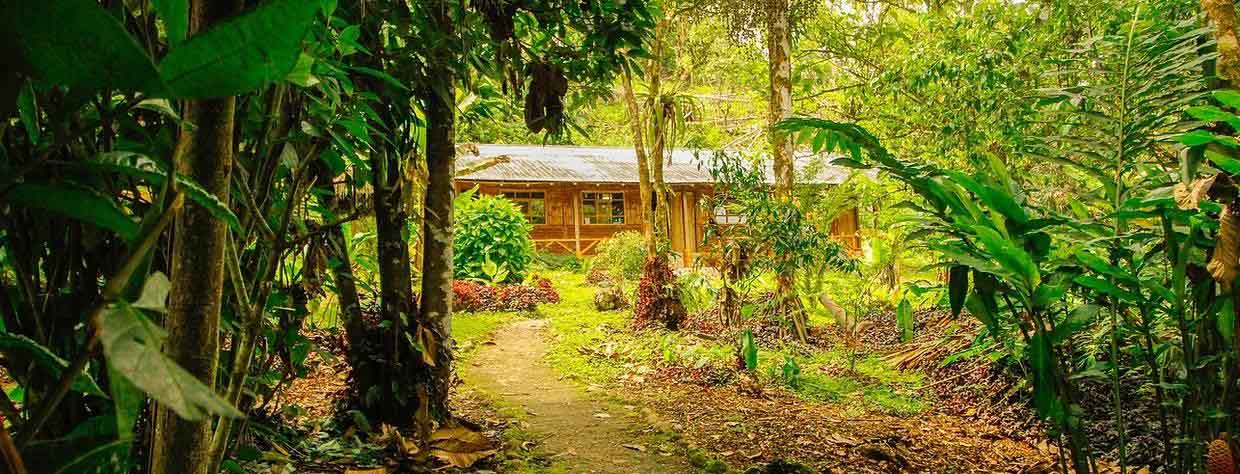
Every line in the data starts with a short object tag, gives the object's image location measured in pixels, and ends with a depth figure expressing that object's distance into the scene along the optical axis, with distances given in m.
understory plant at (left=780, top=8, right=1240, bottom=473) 1.76
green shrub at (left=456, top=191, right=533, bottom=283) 12.18
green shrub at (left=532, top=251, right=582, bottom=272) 17.21
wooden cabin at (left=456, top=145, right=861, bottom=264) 17.91
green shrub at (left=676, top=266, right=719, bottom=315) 7.19
